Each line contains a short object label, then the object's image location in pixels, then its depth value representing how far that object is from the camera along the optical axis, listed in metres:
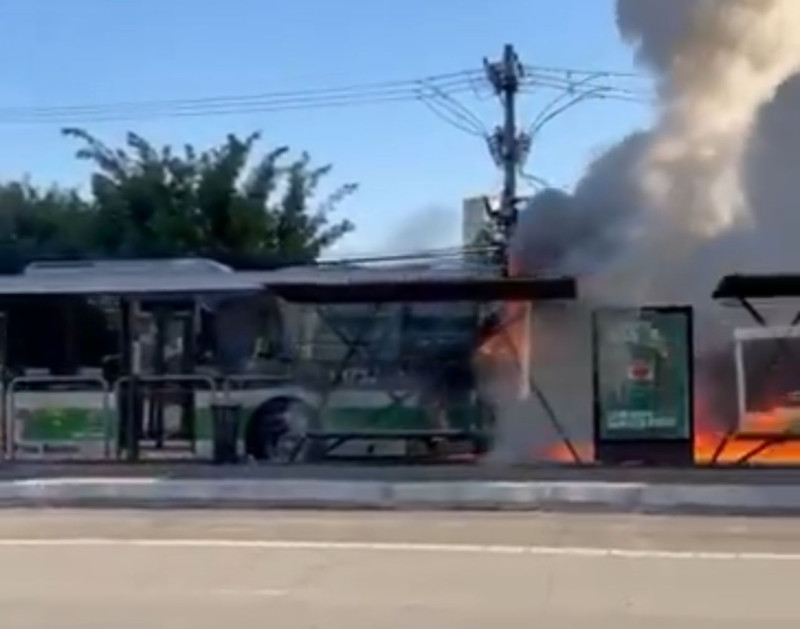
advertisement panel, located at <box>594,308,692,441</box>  19.66
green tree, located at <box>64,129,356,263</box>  49.09
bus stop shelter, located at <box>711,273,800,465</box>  19.14
